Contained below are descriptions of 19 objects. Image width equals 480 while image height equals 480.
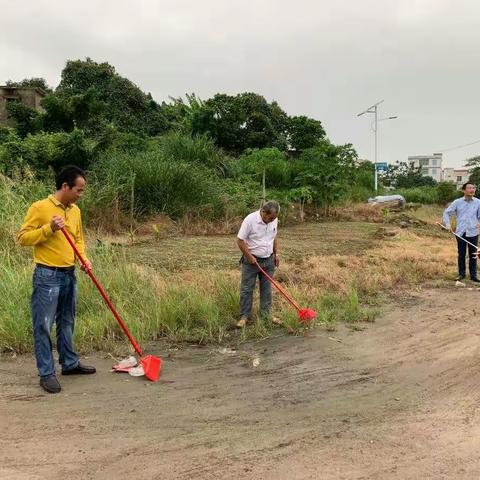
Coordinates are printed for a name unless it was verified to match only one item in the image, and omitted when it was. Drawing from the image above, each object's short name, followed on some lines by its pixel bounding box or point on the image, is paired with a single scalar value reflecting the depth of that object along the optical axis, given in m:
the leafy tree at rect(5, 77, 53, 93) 46.37
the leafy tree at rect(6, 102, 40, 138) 24.80
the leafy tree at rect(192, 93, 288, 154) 27.75
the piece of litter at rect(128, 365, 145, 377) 4.73
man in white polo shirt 6.10
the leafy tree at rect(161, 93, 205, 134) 27.74
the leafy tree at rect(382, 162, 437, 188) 60.52
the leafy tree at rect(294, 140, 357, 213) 19.45
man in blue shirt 8.87
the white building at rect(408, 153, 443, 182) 111.94
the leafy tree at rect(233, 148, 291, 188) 19.91
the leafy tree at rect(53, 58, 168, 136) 29.09
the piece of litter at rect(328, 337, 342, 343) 5.71
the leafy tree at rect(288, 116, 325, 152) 31.14
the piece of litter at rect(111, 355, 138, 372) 4.85
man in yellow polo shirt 4.21
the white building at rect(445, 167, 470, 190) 105.38
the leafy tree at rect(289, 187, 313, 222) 18.89
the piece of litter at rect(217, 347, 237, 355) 5.51
